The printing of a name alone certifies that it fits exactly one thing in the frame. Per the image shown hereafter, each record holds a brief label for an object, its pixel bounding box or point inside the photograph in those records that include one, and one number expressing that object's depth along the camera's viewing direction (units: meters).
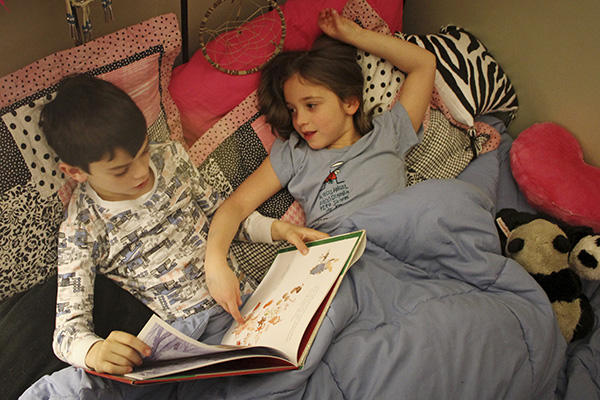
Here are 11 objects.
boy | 0.62
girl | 1.09
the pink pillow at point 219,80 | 1.03
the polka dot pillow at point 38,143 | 0.65
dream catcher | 1.08
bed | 0.71
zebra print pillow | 1.30
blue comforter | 0.76
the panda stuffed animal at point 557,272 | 1.04
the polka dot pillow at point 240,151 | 1.02
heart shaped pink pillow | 1.16
